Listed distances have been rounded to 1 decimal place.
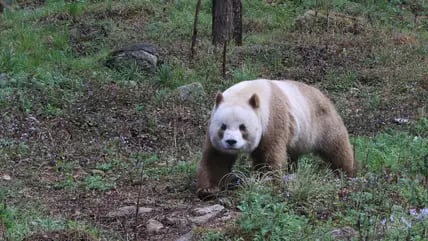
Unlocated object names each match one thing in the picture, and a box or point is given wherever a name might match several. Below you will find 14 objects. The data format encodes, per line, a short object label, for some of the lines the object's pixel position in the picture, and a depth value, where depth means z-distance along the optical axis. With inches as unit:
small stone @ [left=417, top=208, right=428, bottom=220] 390.3
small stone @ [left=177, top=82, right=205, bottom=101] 842.8
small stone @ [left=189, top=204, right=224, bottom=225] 476.6
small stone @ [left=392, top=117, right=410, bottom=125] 779.4
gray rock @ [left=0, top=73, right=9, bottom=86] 824.9
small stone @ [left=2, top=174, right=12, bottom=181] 595.7
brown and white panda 525.0
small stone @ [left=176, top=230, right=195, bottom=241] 439.6
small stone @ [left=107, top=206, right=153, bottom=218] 507.5
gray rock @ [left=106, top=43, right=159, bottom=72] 928.9
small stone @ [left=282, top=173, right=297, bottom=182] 494.3
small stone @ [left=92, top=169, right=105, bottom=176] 620.9
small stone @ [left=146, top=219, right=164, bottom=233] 472.1
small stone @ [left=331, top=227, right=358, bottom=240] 405.4
